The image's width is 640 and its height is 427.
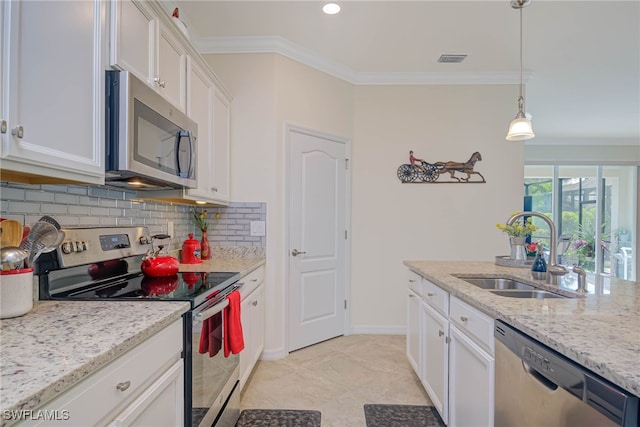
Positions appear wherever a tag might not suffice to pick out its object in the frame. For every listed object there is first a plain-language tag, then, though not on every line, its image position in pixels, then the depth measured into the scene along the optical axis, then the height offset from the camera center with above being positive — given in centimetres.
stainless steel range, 143 -36
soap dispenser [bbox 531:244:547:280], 198 -30
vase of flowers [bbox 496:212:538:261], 252 -17
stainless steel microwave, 142 +32
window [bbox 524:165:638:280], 669 +8
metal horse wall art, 388 +44
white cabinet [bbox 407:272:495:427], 151 -73
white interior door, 331 -26
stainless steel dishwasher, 84 -50
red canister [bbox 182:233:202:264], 267 -31
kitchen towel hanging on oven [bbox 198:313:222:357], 157 -58
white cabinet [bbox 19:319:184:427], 79 -48
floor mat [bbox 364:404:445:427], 214 -125
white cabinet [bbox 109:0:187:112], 146 +76
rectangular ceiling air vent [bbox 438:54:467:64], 343 +148
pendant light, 259 +62
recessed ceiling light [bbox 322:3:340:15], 261 +148
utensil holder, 111 -26
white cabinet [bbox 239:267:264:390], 238 -79
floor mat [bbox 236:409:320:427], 214 -126
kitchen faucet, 183 -27
